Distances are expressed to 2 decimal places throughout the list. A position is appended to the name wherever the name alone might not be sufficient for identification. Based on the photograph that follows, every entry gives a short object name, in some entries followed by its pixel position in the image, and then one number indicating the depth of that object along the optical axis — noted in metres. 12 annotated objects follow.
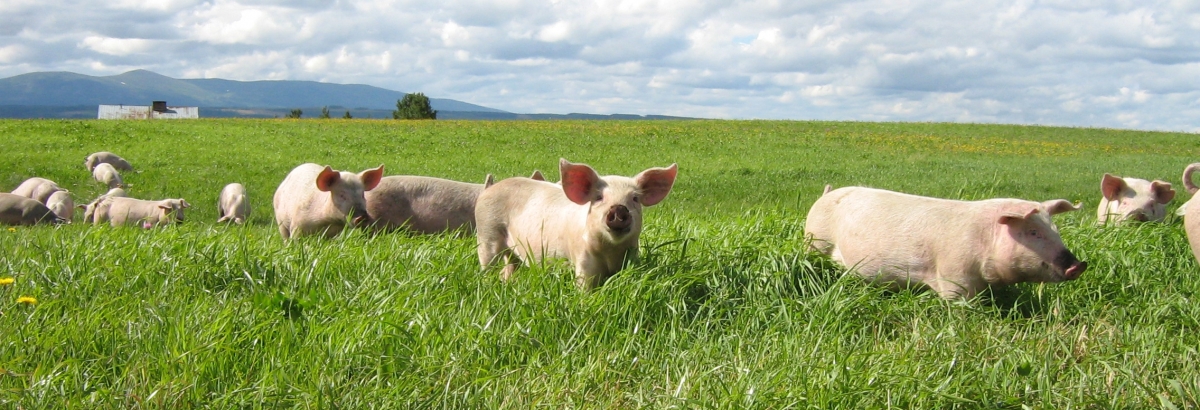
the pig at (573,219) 4.98
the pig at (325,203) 7.77
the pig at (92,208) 13.47
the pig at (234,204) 13.67
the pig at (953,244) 4.91
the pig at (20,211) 12.19
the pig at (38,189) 15.11
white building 55.81
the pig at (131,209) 12.57
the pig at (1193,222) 4.92
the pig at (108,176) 18.19
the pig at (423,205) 8.16
